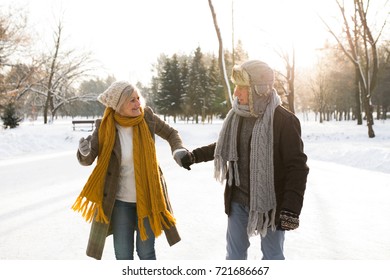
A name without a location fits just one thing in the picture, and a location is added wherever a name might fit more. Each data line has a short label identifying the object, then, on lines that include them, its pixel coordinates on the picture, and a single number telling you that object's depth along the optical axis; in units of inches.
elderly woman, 99.0
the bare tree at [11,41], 513.7
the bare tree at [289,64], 795.1
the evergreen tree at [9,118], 776.3
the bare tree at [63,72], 1074.7
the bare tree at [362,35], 577.3
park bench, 828.0
